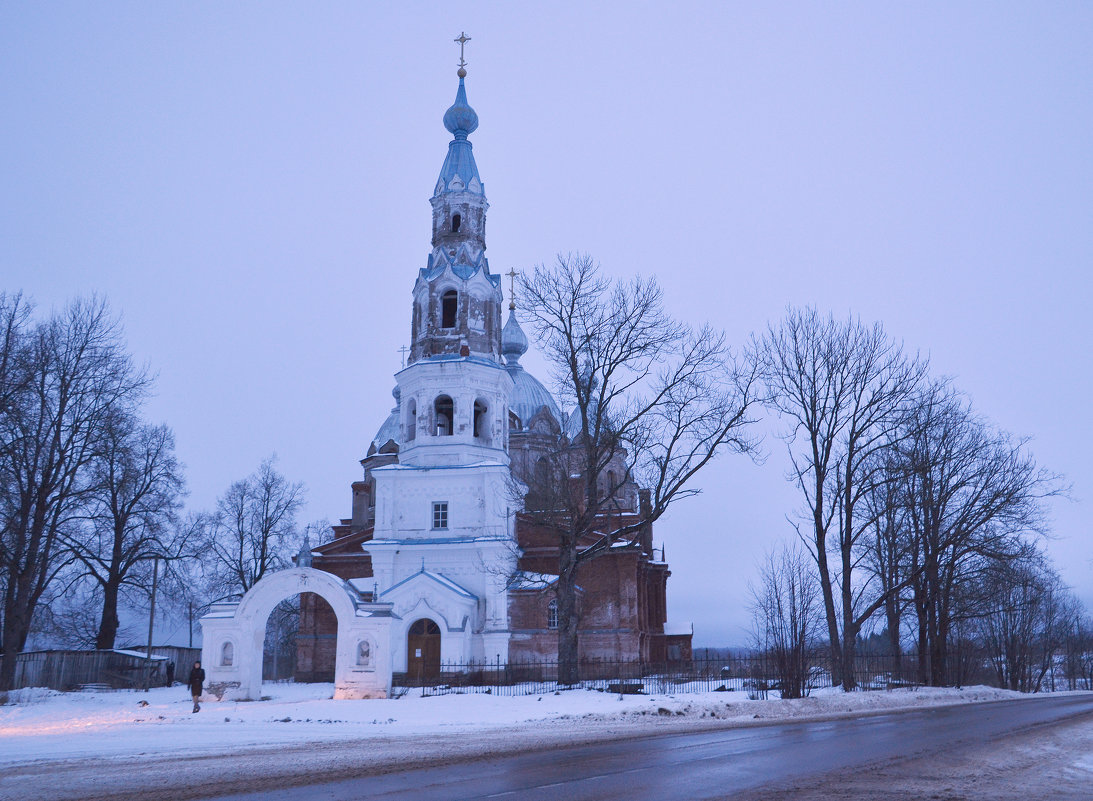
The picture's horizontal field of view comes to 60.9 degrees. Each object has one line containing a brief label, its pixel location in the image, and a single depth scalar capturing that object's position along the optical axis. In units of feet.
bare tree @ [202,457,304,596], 155.02
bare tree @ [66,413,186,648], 119.24
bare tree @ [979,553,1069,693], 104.06
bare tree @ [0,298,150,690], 87.45
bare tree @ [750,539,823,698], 74.13
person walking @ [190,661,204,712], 77.05
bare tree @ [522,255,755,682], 89.56
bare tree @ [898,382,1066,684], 98.37
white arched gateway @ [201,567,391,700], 87.66
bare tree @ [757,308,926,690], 91.97
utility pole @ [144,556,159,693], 115.44
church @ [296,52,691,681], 110.22
